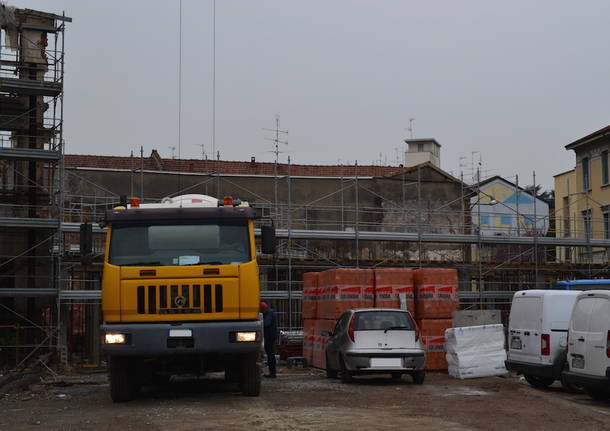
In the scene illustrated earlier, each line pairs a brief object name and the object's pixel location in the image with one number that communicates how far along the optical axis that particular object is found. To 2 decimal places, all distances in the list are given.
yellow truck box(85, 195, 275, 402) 12.84
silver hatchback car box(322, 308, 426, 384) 16.62
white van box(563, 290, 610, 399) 13.08
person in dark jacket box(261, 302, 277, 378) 18.74
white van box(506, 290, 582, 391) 15.45
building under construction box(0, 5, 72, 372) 23.53
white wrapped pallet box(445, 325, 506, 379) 18.30
